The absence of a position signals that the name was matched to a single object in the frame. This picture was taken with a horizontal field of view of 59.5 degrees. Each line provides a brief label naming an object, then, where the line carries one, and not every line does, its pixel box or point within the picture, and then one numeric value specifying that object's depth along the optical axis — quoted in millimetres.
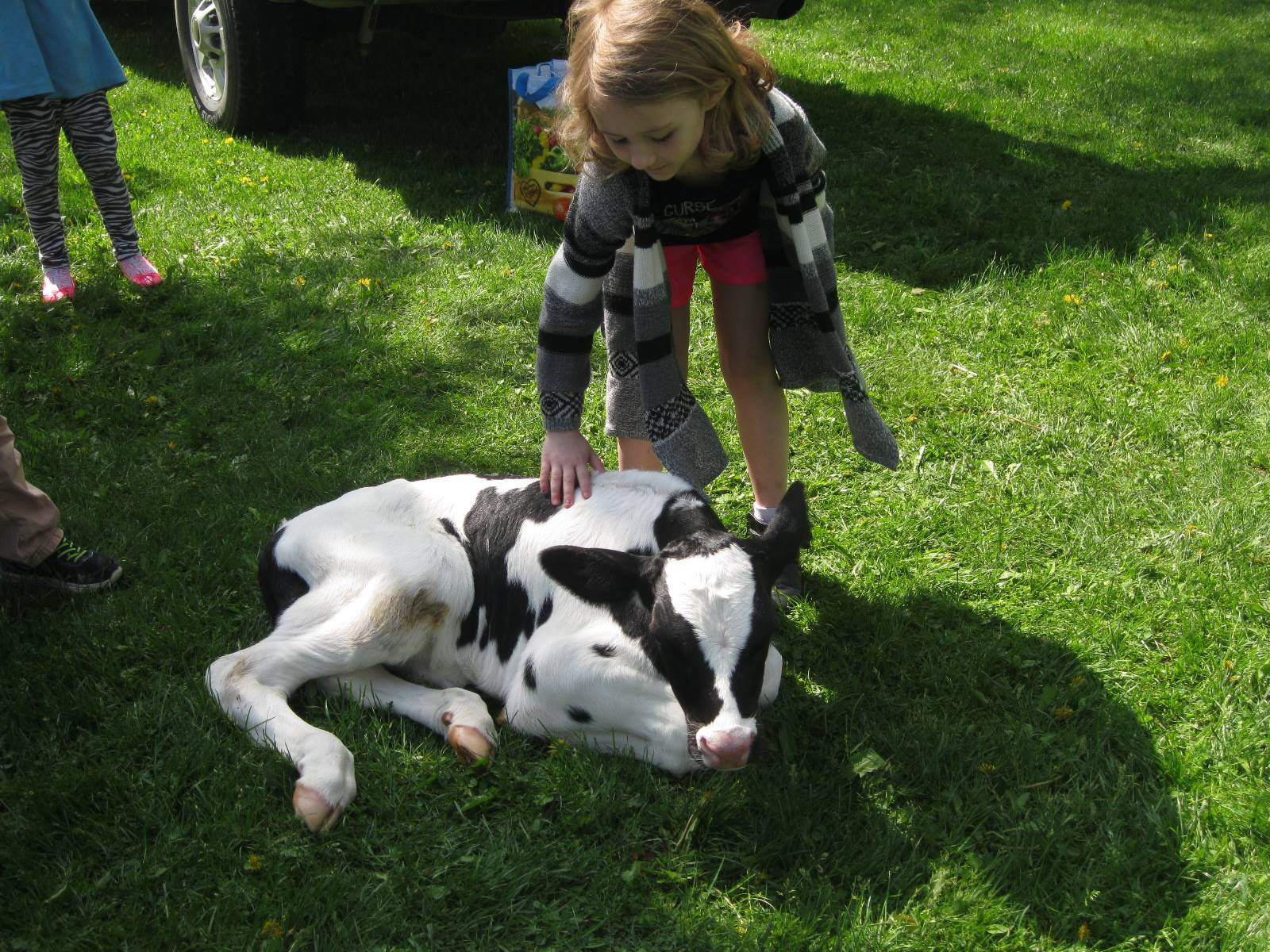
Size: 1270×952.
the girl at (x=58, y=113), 4891
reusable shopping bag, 6102
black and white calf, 2615
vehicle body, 7129
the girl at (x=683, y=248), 2713
